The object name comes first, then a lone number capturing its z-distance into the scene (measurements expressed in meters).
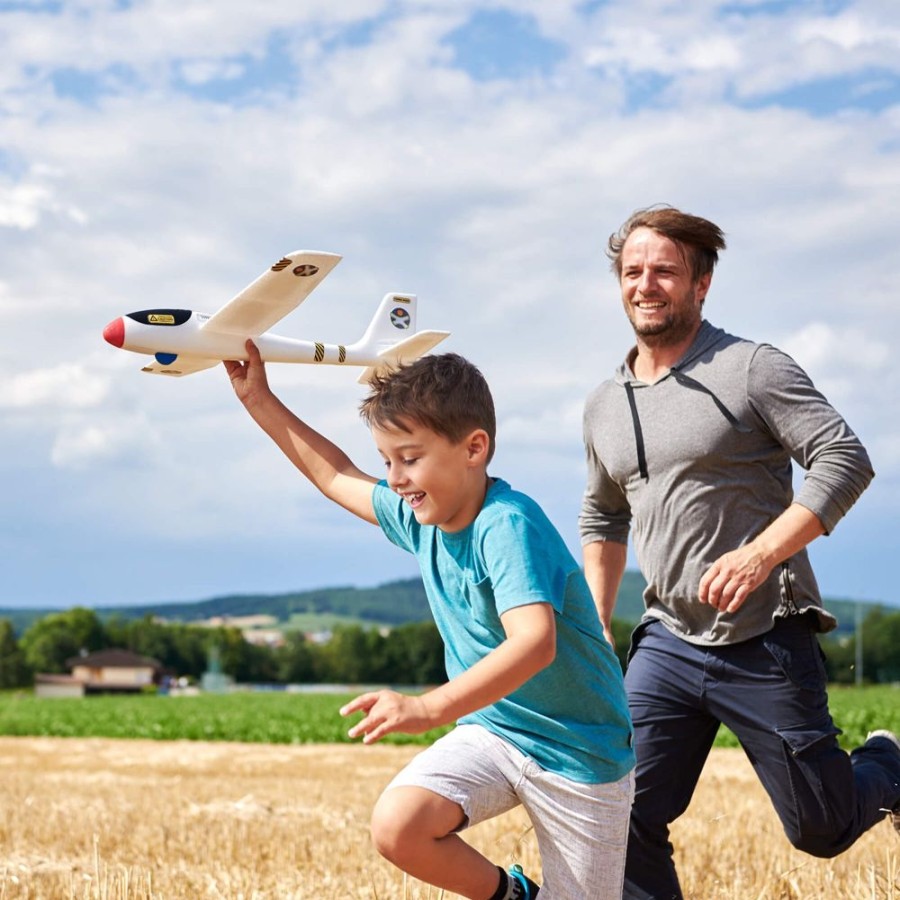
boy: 3.20
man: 4.32
